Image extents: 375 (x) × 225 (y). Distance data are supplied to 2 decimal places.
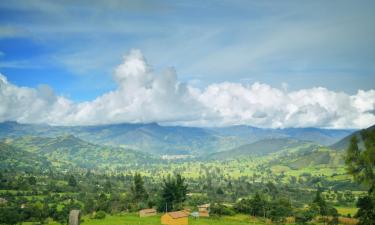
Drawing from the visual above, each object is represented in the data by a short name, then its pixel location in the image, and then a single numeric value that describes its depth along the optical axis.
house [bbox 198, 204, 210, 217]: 105.56
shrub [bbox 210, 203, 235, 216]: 104.67
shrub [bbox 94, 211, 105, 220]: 101.65
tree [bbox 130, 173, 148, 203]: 128.38
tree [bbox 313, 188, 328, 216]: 107.31
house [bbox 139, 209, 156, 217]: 103.68
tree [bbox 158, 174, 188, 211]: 114.56
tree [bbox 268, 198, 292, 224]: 98.30
